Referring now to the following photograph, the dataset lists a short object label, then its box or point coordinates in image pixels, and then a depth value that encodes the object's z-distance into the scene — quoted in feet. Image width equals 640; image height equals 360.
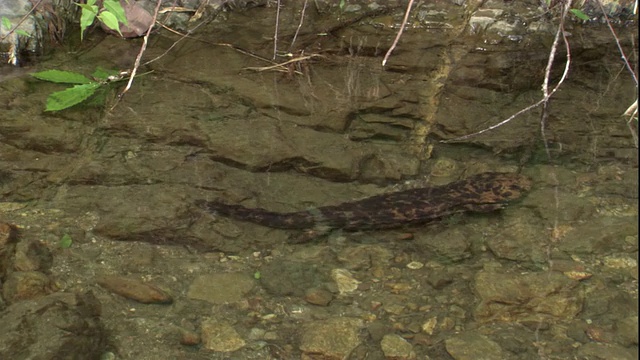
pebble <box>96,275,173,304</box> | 8.73
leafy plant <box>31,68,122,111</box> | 12.13
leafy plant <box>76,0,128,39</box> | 11.51
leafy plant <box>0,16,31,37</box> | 14.10
